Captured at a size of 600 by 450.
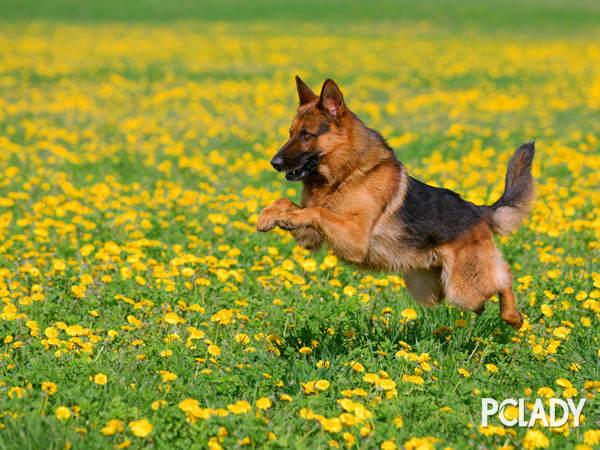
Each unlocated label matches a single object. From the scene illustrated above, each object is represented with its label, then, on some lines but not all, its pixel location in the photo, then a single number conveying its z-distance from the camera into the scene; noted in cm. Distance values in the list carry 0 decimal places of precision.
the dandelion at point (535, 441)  598
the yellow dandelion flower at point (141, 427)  599
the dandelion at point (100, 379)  684
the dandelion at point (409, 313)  891
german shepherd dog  827
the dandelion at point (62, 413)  617
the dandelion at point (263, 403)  671
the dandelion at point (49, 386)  656
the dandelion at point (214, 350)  805
